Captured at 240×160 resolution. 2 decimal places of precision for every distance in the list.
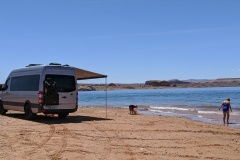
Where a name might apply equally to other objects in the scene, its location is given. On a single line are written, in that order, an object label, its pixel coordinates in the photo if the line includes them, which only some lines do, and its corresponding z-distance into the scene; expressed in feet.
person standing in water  60.75
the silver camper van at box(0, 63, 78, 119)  49.57
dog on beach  72.13
